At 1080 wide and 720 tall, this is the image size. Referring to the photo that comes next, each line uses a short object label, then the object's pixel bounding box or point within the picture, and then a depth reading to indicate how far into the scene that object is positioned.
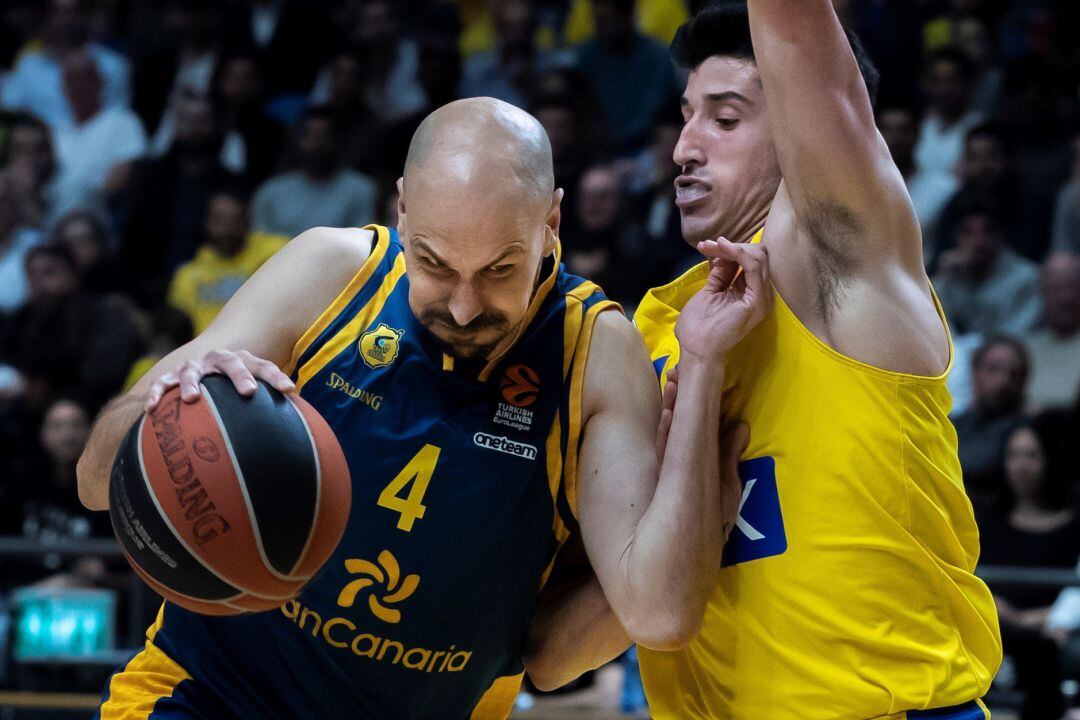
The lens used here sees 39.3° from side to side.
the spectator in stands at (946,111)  8.95
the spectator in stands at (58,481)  7.87
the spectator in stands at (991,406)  7.27
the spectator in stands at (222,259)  9.26
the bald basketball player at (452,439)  3.12
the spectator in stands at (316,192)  9.48
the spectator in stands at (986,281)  8.04
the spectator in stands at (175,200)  10.18
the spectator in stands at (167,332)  8.63
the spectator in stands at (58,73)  11.35
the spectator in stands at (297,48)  11.11
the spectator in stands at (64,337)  9.02
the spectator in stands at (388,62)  10.58
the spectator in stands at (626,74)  9.87
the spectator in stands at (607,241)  8.12
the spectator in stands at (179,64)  11.34
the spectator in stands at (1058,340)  7.70
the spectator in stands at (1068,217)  8.23
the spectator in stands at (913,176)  8.49
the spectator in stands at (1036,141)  8.42
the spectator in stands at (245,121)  10.59
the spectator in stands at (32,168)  10.44
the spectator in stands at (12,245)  10.02
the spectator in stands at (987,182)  8.32
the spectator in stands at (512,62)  9.98
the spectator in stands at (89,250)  9.72
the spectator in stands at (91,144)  10.80
